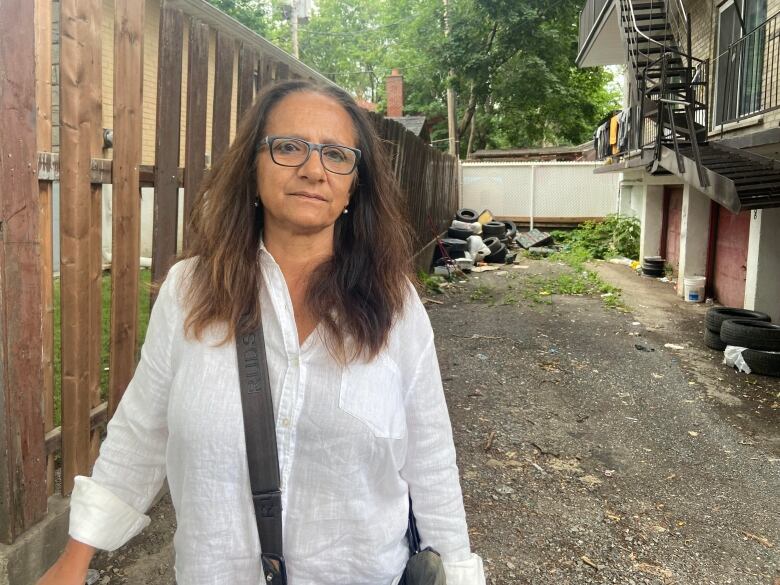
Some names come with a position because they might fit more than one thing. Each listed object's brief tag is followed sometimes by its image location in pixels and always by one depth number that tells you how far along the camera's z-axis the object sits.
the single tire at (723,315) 7.33
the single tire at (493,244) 15.19
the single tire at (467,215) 18.52
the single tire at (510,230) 18.22
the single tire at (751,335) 6.44
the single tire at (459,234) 15.35
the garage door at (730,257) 9.51
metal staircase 6.73
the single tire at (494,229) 17.00
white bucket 10.38
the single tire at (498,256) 15.09
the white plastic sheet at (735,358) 6.44
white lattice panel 20.20
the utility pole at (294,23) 21.29
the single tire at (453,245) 13.72
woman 1.31
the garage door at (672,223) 13.59
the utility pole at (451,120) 25.36
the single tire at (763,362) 6.27
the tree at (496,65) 24.22
